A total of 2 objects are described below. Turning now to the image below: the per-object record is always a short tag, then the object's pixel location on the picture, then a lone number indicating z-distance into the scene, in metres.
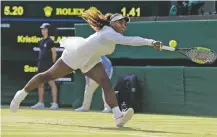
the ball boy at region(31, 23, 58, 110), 25.47
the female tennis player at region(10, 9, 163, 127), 15.66
